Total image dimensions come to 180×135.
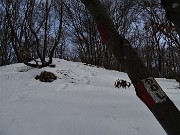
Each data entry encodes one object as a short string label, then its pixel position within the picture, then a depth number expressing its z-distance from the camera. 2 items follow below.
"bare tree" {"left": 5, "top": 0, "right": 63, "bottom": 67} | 4.47
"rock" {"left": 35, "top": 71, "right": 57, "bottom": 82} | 3.68
